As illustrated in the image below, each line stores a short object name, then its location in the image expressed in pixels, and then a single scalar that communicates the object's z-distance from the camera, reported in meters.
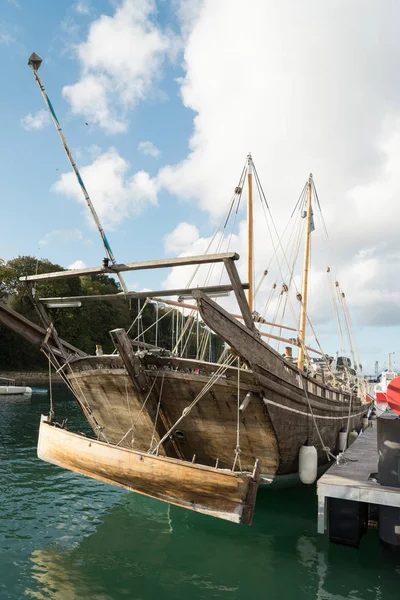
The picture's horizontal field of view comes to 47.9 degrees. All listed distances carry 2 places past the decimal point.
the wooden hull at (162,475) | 7.20
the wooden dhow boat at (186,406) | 7.62
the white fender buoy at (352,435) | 18.51
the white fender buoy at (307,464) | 10.74
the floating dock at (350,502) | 8.15
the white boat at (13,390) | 38.81
